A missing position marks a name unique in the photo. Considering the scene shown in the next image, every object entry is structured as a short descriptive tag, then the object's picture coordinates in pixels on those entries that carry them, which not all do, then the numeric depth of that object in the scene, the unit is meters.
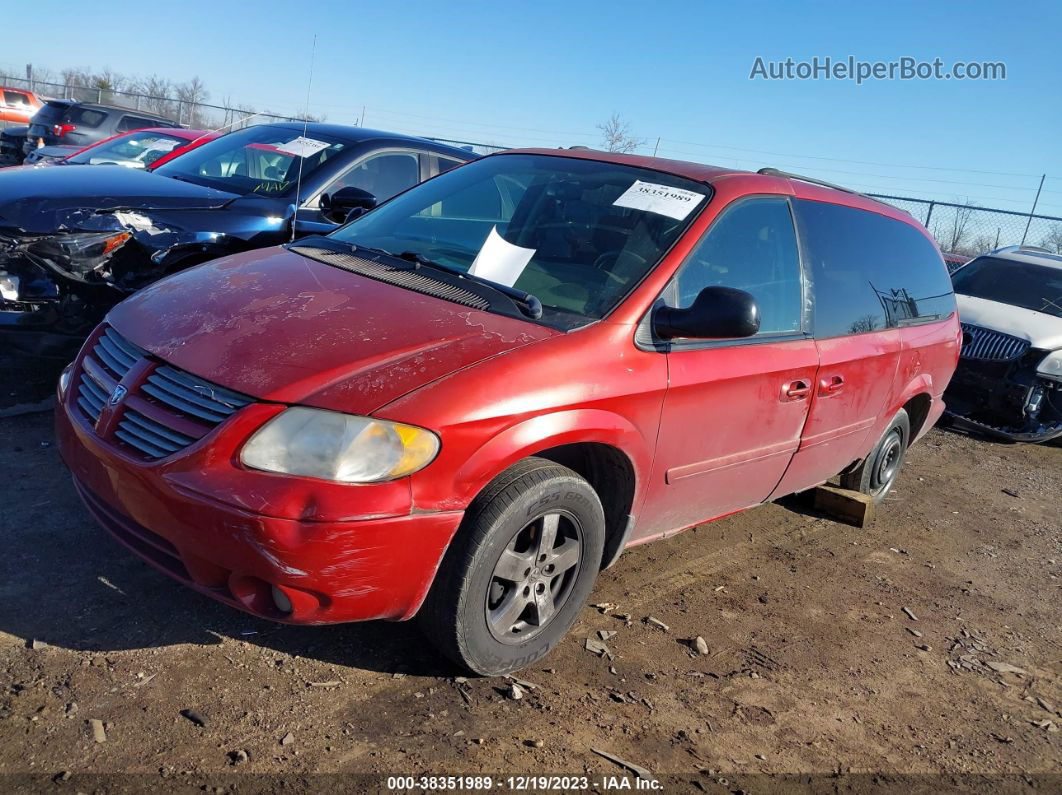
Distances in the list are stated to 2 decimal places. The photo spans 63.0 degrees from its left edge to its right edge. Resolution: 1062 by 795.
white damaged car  7.65
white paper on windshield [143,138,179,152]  9.25
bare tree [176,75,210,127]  28.00
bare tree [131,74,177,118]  27.64
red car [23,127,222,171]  9.69
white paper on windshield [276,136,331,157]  5.83
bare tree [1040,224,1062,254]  16.17
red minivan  2.49
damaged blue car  4.59
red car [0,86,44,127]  27.03
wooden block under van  5.09
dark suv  16.58
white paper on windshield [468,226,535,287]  3.38
